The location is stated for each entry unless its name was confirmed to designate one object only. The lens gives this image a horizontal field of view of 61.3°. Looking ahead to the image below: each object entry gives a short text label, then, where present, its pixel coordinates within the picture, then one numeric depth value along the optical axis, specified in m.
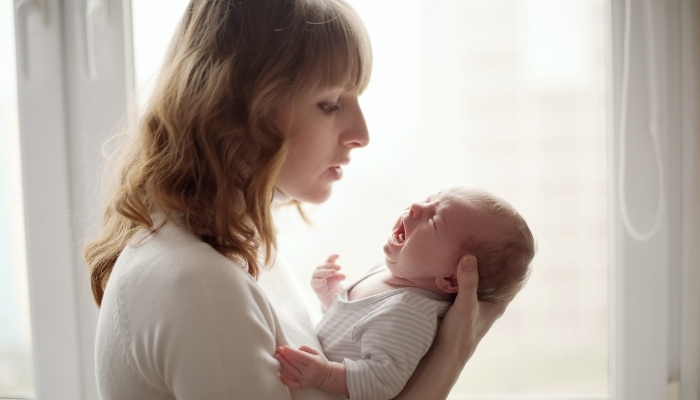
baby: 0.95
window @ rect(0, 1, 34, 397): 1.43
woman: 0.75
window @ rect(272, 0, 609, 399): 1.33
